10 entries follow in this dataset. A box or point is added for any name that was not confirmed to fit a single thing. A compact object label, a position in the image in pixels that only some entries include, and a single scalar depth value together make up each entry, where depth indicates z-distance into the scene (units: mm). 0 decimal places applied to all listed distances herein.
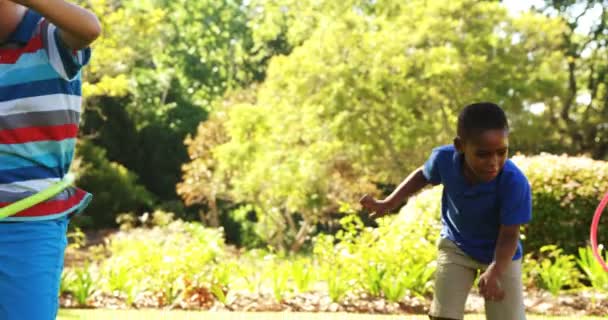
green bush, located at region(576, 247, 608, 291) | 8094
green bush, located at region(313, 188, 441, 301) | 7812
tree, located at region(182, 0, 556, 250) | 19453
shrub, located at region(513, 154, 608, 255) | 9570
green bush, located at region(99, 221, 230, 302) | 8211
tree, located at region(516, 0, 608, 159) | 22984
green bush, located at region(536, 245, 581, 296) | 8227
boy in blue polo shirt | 3670
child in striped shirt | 2424
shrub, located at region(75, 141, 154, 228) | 23141
